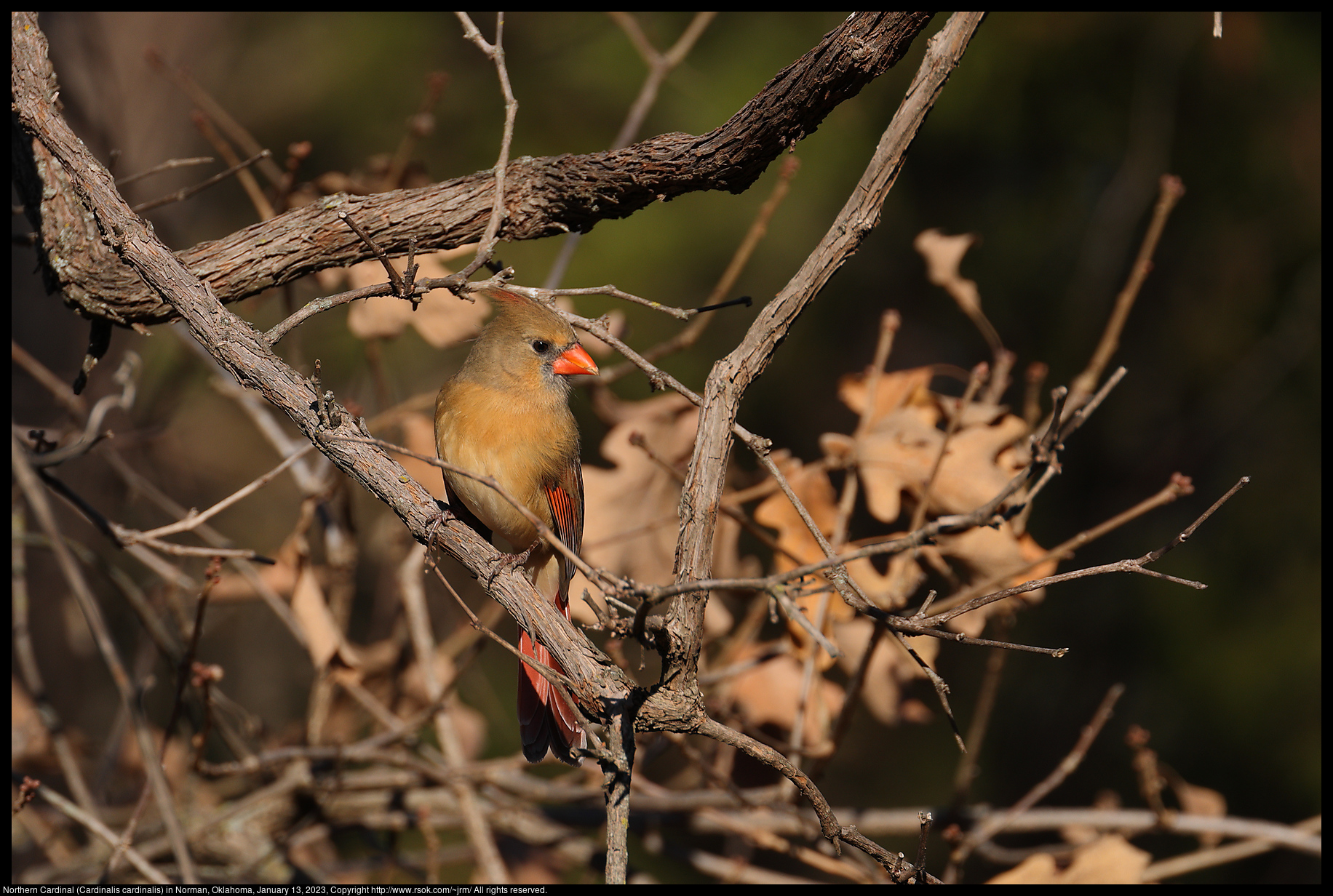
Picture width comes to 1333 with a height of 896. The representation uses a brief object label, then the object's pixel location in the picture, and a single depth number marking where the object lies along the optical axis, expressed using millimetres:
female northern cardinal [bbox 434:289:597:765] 5434
